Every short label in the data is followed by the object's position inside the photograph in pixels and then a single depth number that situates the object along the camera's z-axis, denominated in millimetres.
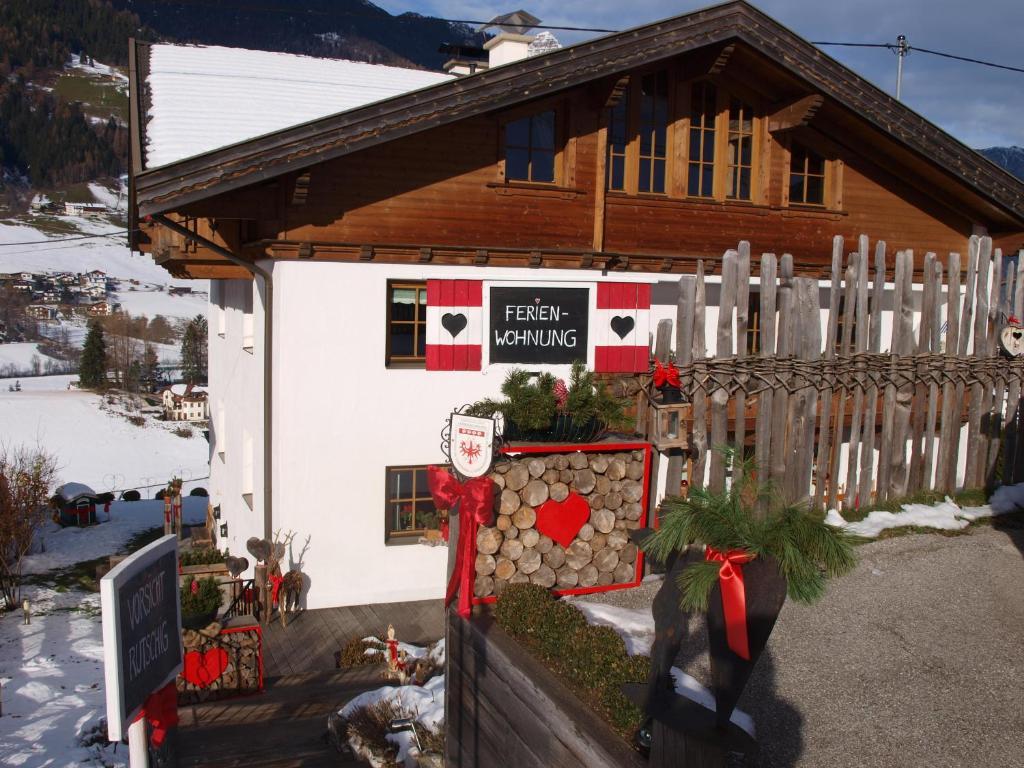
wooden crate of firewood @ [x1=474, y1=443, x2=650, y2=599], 8938
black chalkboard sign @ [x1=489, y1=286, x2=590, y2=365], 11758
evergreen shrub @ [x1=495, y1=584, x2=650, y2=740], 5668
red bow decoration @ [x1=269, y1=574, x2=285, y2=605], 10883
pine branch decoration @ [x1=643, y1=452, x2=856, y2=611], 4762
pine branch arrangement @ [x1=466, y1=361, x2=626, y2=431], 9703
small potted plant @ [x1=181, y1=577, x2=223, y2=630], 9703
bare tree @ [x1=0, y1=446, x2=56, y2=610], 18219
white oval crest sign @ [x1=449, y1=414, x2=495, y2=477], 7797
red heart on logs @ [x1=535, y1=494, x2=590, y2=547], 9102
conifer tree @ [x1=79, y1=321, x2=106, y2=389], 76625
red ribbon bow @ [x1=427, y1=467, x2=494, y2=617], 7973
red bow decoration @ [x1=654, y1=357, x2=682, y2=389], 10648
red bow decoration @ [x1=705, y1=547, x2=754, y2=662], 4594
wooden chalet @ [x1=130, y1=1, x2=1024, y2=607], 10812
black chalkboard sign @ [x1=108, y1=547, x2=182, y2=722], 4168
